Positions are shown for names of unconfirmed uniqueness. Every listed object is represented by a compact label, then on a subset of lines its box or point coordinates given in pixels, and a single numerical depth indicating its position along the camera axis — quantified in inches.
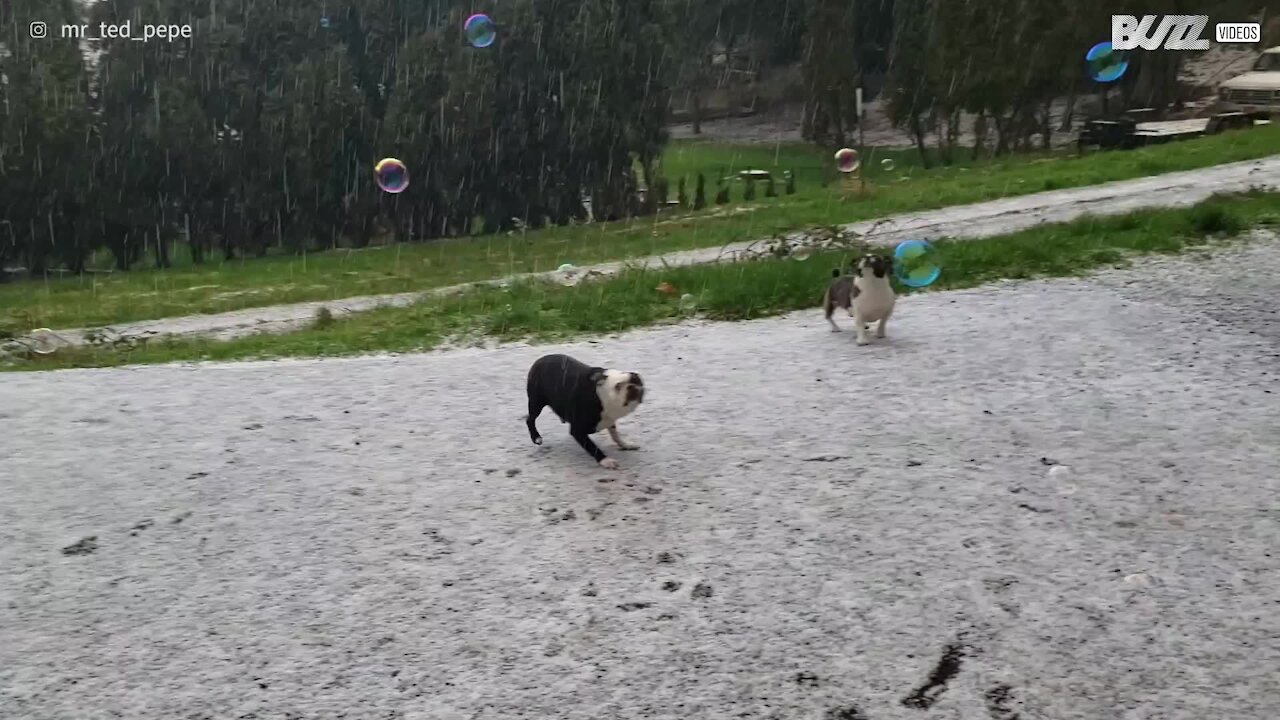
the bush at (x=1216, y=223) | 460.8
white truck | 1348.4
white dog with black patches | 291.6
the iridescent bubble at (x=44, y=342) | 534.1
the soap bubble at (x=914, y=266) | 345.2
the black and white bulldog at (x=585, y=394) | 203.5
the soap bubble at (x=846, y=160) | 791.2
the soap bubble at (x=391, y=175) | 874.1
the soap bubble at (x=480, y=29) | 1141.9
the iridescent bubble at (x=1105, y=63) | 786.8
